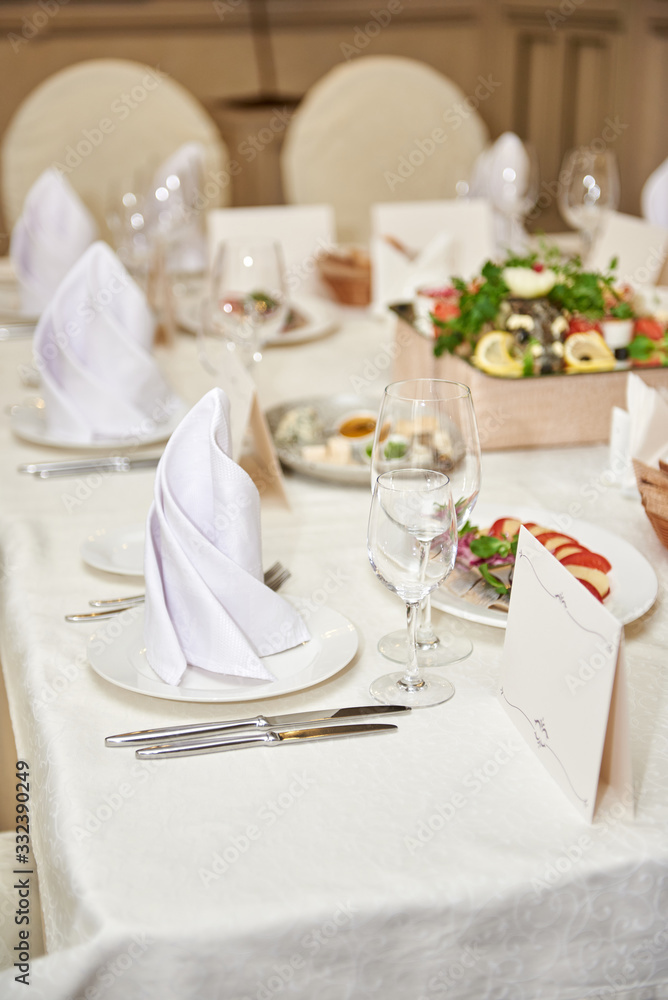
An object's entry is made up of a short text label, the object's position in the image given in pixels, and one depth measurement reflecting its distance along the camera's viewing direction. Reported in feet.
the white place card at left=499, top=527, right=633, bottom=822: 2.15
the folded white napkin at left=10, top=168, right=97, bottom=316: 6.56
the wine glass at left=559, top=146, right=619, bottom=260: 6.86
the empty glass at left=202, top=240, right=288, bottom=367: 4.88
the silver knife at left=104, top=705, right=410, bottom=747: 2.52
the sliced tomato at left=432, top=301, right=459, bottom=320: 5.08
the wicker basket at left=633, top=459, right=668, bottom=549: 3.38
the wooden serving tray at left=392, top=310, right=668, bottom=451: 4.59
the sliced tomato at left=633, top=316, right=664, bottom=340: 4.89
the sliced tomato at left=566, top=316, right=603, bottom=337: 4.80
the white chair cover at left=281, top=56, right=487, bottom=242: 10.06
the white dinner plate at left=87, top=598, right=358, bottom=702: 2.65
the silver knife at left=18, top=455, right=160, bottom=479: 4.37
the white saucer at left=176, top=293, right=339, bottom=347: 6.35
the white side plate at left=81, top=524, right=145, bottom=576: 3.44
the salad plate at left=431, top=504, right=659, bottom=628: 3.01
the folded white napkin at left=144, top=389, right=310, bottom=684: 2.75
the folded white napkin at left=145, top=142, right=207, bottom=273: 6.77
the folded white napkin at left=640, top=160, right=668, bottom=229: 7.84
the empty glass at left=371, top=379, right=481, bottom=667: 2.90
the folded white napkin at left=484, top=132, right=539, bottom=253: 7.65
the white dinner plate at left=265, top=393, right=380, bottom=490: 4.20
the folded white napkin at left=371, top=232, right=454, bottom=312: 6.74
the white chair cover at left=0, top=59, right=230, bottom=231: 9.36
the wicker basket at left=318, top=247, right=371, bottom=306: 7.11
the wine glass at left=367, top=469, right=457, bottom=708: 2.49
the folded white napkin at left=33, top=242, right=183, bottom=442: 4.75
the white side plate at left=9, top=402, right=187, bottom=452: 4.69
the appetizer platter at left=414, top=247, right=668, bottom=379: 4.70
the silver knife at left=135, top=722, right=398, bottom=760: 2.47
